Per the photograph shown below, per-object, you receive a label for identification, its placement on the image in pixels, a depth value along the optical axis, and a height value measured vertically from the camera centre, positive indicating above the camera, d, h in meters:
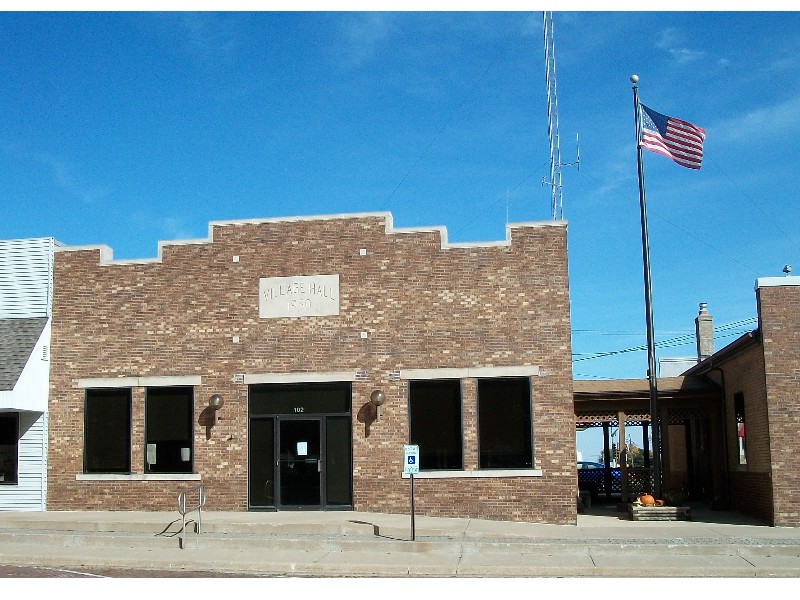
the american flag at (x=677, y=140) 22.86 +6.91
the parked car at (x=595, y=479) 29.37 -1.81
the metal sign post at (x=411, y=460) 17.33 -0.63
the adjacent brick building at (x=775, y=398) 19.67 +0.49
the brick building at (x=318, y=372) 20.73 +1.28
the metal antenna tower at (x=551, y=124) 23.50 +7.77
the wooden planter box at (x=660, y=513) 21.28 -2.07
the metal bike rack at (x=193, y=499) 19.84 -1.58
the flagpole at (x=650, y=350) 22.30 +1.77
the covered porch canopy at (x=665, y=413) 24.72 +0.27
